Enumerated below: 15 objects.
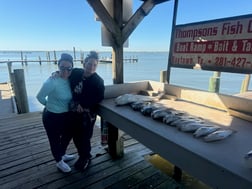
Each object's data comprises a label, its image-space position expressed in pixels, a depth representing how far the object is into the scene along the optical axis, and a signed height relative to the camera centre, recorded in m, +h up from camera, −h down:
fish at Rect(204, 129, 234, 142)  1.19 -0.52
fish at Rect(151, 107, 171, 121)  1.56 -0.50
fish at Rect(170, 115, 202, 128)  1.40 -0.51
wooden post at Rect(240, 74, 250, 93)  5.57 -0.90
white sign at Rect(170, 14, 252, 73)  1.72 +0.08
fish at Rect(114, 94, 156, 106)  2.06 -0.52
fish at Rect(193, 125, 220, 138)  1.23 -0.51
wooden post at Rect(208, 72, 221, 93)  4.77 -0.76
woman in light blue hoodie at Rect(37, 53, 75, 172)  1.97 -0.51
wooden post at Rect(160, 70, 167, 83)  5.20 -0.63
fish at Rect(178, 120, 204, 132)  1.32 -0.51
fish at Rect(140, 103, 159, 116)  1.69 -0.51
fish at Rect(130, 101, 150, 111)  1.86 -0.52
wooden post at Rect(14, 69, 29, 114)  4.34 -0.94
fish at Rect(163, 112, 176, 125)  1.47 -0.51
